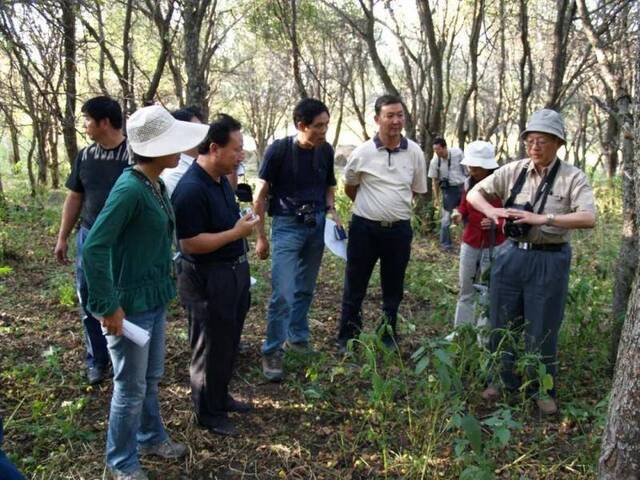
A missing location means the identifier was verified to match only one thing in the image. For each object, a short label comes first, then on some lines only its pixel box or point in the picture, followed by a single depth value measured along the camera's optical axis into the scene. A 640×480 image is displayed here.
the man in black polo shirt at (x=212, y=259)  2.75
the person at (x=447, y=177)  8.18
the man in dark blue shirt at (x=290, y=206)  3.69
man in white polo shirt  3.98
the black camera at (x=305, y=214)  3.79
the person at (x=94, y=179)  3.39
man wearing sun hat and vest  3.12
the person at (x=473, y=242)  4.14
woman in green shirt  2.24
